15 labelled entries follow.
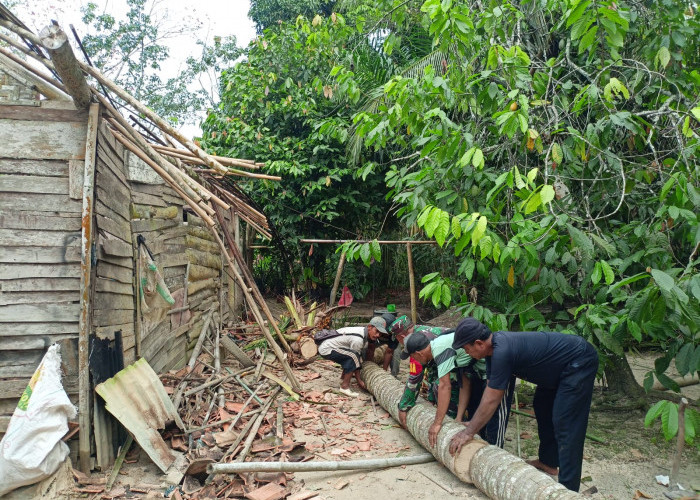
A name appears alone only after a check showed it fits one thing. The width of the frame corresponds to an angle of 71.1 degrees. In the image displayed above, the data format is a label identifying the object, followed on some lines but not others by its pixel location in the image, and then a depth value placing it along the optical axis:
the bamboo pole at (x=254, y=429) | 4.39
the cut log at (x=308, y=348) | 7.92
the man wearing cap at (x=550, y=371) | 3.77
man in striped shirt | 6.46
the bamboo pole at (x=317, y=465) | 3.90
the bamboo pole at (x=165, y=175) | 4.48
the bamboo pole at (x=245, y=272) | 6.14
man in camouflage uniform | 4.36
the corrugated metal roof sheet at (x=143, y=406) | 4.09
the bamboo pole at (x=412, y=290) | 7.43
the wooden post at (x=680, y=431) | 3.10
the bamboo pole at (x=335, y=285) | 8.47
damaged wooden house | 3.92
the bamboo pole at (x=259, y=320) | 5.66
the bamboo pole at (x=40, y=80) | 4.04
